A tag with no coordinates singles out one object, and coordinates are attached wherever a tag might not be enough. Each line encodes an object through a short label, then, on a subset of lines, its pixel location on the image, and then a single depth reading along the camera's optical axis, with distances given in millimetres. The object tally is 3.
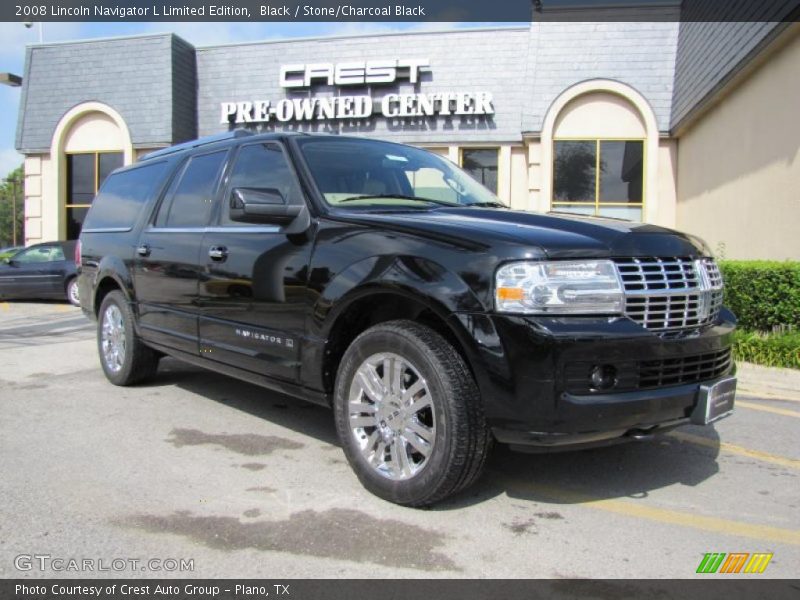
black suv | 2951
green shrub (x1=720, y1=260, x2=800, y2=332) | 7281
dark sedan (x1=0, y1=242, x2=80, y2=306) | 14555
